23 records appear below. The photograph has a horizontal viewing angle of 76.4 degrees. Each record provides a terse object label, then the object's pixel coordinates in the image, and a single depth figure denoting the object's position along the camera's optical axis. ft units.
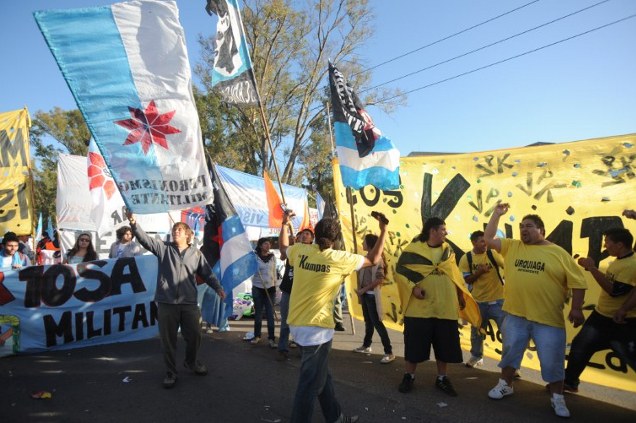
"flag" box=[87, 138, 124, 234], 28.45
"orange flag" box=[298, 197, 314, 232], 24.00
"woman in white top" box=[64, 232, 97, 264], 21.11
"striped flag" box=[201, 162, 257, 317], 19.17
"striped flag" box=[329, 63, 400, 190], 17.46
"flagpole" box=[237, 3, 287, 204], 15.10
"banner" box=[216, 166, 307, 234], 35.14
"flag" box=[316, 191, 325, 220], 48.98
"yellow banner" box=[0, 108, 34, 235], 21.24
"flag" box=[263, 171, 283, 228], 19.04
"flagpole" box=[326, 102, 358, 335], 17.95
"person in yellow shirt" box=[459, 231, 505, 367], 16.01
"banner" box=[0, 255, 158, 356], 18.24
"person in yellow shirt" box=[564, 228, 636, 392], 11.66
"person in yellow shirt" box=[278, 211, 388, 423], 9.80
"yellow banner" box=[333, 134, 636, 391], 13.71
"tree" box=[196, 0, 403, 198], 72.69
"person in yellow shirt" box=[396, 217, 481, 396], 13.78
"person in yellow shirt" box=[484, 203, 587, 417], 12.05
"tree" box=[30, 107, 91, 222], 100.58
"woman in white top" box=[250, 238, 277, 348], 20.31
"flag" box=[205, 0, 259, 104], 16.34
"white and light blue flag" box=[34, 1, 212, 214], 14.55
